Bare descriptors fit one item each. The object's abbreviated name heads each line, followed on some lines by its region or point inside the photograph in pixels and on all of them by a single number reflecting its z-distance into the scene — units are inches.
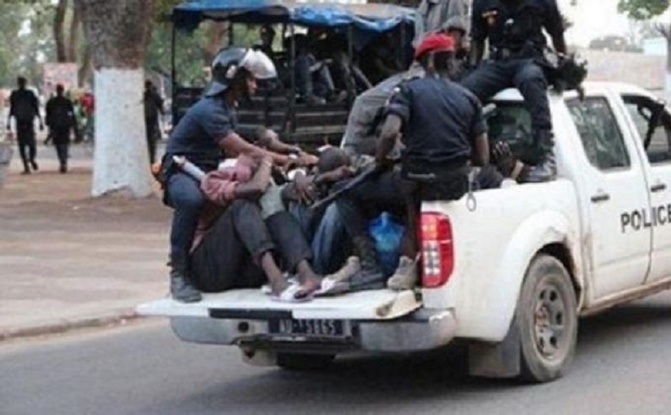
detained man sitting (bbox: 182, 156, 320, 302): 330.0
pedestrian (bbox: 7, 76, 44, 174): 1163.9
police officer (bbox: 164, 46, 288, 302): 339.9
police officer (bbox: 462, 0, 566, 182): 361.4
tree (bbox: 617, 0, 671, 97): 1653.5
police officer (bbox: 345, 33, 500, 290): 320.5
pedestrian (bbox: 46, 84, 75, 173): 1206.3
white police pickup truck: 316.2
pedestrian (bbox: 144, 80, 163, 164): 1170.6
